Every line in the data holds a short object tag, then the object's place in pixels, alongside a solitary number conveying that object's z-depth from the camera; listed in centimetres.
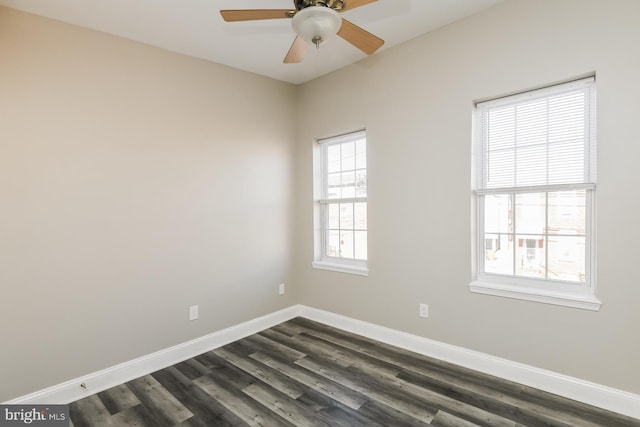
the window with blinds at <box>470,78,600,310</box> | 225
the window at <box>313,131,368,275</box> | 360
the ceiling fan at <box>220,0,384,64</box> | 169
